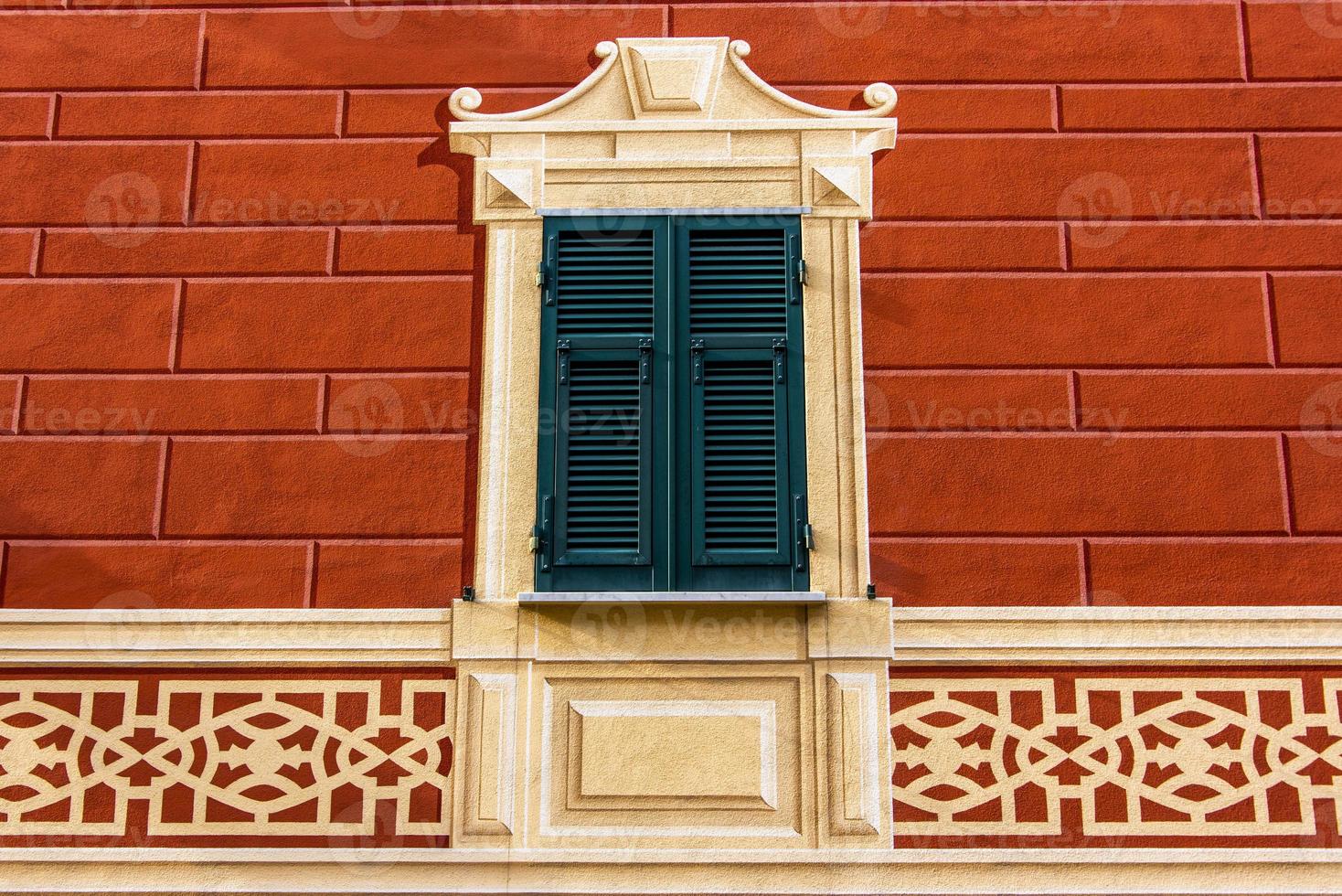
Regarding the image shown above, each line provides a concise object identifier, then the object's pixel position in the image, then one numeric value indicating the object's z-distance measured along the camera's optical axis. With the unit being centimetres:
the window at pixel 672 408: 571
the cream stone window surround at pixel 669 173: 593
